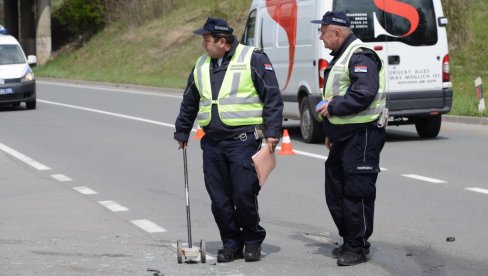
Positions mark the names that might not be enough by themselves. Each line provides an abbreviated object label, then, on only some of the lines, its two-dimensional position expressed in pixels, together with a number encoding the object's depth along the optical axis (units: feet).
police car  82.53
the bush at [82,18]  181.37
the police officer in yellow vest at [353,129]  24.32
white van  52.16
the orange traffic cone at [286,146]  48.48
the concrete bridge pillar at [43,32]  180.14
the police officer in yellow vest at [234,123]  24.62
